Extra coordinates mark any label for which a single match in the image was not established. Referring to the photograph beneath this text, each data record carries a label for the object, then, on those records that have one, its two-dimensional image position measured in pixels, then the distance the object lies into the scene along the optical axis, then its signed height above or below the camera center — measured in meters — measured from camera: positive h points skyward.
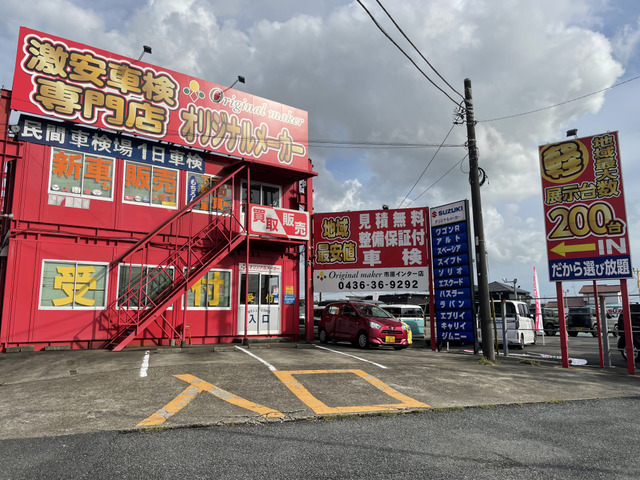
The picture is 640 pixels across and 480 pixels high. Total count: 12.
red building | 11.86 +2.81
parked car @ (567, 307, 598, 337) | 28.22 -1.29
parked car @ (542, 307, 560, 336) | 30.05 -1.27
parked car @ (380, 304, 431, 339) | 20.73 -0.74
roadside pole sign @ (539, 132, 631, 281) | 11.03 +2.29
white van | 16.56 -0.86
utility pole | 11.99 +1.88
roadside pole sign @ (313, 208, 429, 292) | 15.38 +1.76
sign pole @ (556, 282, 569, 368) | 11.29 -0.77
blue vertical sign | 13.98 +0.83
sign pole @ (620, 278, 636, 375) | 10.43 -0.65
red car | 13.95 -0.83
